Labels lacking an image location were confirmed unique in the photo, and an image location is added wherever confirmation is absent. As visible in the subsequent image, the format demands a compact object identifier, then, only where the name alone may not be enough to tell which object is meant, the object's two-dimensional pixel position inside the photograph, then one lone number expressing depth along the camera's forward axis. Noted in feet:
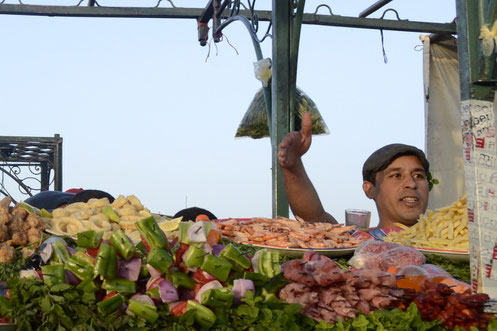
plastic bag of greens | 22.70
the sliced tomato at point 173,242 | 7.17
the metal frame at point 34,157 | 25.44
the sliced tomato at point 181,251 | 6.87
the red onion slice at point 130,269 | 6.59
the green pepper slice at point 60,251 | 7.12
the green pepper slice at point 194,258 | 6.64
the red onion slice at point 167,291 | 6.43
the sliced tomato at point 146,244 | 6.99
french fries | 11.79
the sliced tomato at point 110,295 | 6.32
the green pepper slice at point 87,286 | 6.44
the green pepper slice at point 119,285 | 6.38
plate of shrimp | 10.14
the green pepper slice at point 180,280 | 6.59
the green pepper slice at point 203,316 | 6.27
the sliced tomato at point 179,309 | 6.45
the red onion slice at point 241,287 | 6.59
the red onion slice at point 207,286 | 6.50
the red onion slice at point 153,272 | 6.58
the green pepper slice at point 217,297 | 6.37
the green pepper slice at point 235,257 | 6.87
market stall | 6.28
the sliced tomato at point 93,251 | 6.87
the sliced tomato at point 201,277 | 6.70
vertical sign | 8.77
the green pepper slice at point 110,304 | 6.18
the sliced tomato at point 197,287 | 6.70
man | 15.06
